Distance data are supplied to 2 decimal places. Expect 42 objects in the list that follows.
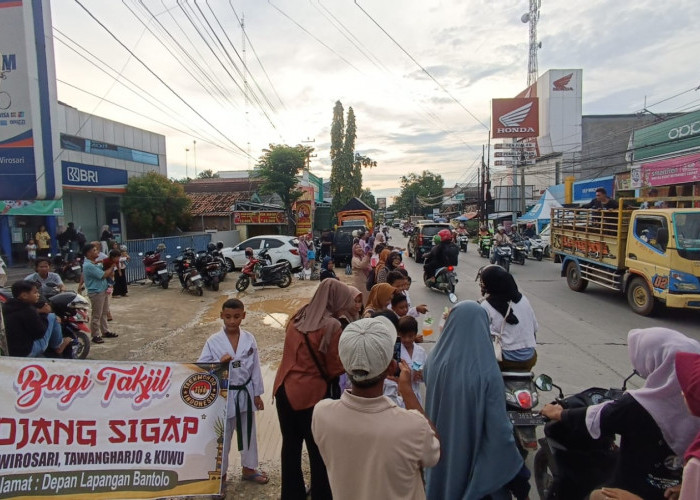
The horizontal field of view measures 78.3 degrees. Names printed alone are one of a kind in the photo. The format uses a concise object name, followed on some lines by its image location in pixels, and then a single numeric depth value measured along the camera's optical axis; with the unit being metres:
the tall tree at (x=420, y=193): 79.12
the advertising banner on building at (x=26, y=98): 4.50
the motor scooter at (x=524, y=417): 2.99
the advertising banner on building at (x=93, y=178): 17.41
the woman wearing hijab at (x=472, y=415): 2.19
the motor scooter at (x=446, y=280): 10.46
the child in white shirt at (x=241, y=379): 3.19
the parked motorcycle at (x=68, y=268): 12.79
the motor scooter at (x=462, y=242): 23.70
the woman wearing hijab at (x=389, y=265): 6.70
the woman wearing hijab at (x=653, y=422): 1.83
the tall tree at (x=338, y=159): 40.34
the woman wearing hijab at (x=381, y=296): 4.20
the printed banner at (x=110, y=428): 2.76
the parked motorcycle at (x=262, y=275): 12.25
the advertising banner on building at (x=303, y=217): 25.34
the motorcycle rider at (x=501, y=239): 15.72
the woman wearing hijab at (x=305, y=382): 2.70
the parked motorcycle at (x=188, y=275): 11.32
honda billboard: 37.53
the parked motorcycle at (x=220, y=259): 12.83
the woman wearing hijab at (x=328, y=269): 7.76
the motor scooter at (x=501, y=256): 13.48
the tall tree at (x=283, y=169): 22.83
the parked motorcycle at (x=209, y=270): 12.05
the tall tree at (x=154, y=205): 20.72
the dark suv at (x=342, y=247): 17.47
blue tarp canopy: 26.53
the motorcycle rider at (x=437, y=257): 10.65
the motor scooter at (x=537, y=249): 18.80
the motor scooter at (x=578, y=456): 2.48
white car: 14.99
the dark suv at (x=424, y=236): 18.09
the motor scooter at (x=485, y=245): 20.16
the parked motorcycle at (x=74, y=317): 5.86
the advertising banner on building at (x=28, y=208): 15.49
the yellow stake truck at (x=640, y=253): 7.45
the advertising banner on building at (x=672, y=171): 16.70
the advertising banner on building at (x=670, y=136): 18.34
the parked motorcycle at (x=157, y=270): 12.18
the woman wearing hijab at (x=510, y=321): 3.40
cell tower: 45.06
